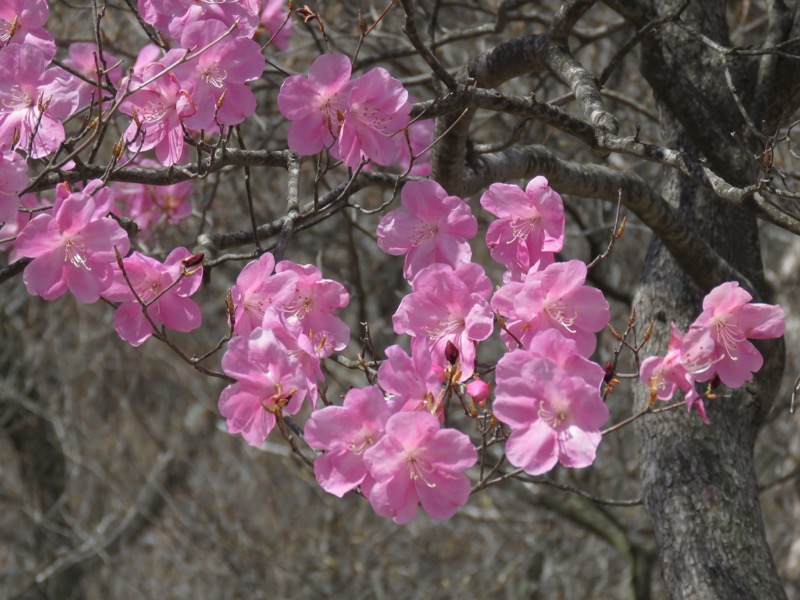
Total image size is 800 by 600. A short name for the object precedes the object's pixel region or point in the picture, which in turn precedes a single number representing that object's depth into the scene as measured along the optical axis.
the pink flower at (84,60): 7.82
